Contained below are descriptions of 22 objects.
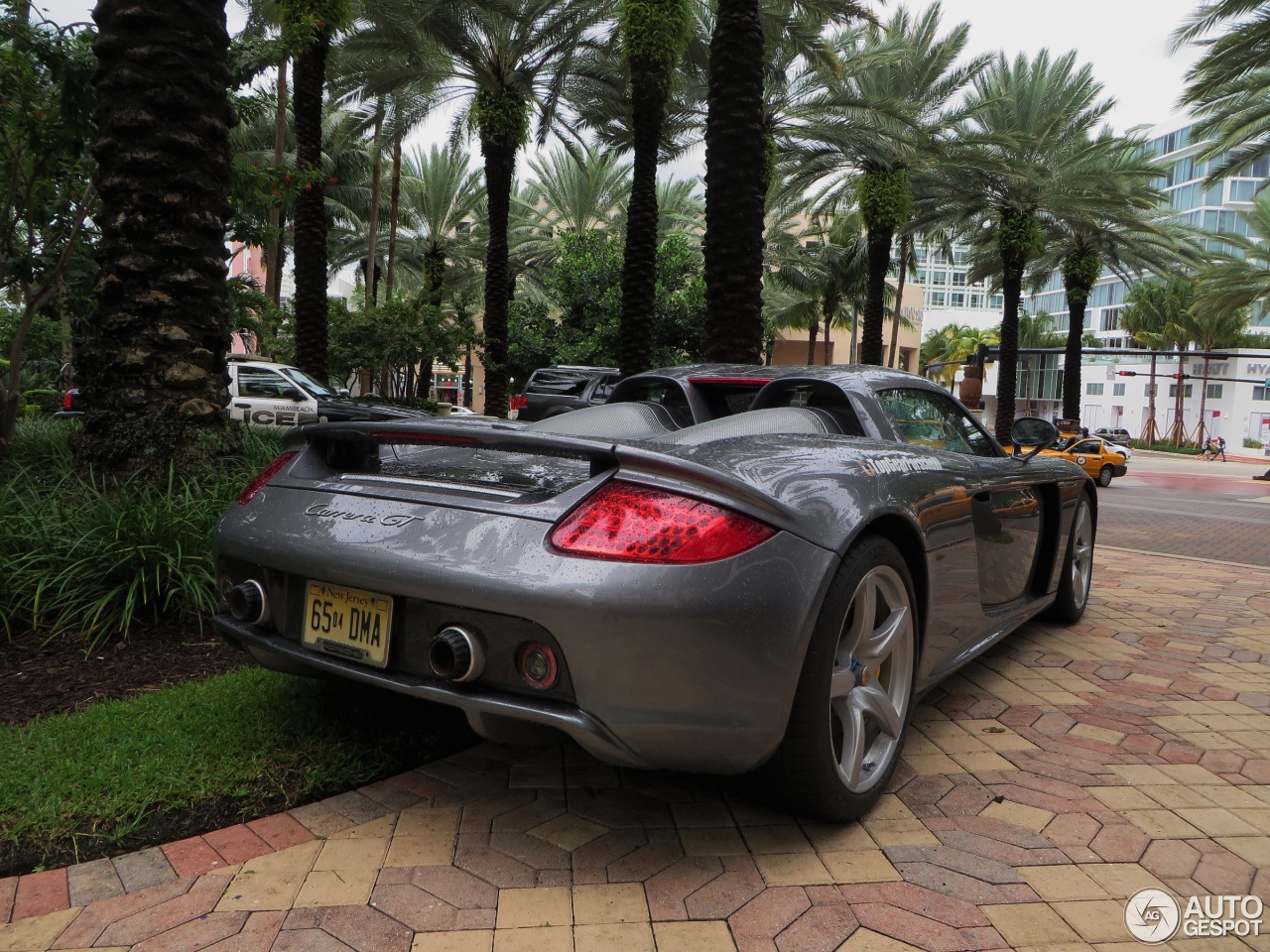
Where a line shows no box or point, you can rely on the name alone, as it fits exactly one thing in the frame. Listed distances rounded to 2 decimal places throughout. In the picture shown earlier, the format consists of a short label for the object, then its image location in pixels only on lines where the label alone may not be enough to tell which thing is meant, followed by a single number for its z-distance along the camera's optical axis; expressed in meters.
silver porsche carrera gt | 1.97
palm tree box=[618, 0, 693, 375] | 14.33
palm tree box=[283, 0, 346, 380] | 14.09
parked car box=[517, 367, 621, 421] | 17.70
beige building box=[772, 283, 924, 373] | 61.94
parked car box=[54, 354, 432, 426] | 14.09
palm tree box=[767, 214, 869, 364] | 35.15
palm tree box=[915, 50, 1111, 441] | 22.11
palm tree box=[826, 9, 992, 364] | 20.42
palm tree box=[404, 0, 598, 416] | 17.45
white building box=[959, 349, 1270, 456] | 62.84
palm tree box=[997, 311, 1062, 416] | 73.44
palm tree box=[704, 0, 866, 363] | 9.34
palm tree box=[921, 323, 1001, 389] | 77.88
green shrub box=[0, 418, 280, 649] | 3.63
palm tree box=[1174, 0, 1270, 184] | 15.13
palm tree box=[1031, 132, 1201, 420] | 23.05
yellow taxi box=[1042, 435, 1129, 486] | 22.39
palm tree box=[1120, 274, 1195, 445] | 57.72
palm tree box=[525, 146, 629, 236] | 37.62
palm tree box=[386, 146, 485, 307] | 35.53
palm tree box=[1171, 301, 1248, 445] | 55.22
